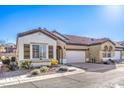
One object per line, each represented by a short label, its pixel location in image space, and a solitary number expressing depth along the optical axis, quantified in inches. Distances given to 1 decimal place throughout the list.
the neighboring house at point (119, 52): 616.0
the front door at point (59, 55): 461.4
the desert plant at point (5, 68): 319.7
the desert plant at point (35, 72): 280.2
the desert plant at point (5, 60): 467.9
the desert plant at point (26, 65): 337.4
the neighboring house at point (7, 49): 755.7
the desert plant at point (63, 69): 323.5
